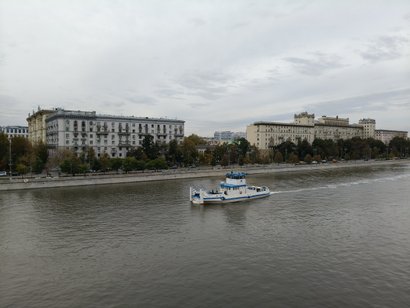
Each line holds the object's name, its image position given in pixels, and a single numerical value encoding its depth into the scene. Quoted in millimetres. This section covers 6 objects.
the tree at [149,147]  89681
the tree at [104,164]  73106
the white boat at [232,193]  45094
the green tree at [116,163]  73438
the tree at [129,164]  73319
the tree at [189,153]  93562
